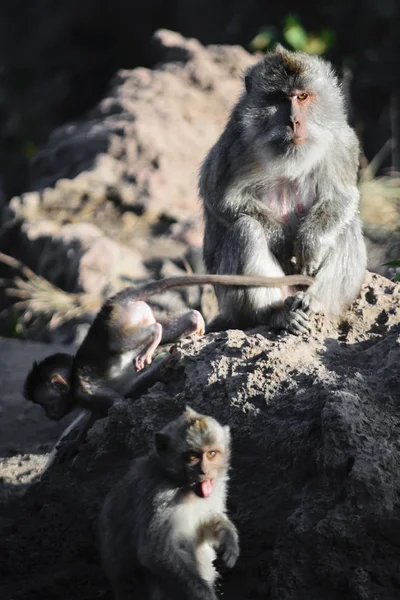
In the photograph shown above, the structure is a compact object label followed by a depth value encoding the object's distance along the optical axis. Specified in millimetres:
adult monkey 11523
